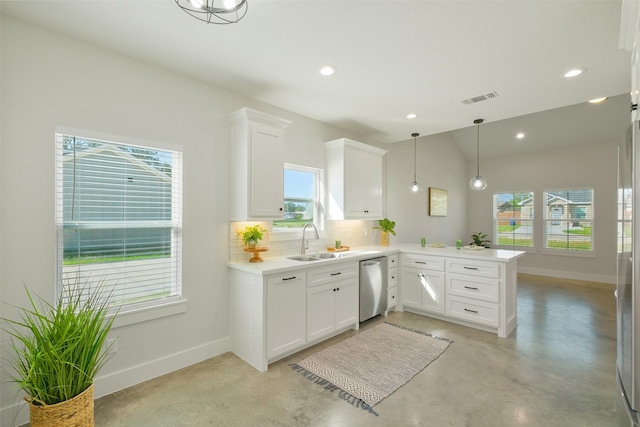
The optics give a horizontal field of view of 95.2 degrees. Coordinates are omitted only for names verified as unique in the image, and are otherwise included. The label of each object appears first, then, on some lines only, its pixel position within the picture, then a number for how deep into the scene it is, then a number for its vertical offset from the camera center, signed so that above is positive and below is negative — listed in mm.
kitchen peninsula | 2742 -908
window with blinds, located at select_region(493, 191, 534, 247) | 7089 -81
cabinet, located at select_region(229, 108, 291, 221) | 2939 +517
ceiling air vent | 3143 +1305
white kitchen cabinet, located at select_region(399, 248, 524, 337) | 3438 -945
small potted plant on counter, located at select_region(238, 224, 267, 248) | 3076 -226
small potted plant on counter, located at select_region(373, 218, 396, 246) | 4840 -222
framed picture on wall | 6508 +305
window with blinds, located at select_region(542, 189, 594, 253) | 6340 -111
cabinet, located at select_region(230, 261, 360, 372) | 2689 -967
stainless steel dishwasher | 3709 -955
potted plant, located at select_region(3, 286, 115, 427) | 1461 -811
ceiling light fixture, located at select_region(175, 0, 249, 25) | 1470 +1292
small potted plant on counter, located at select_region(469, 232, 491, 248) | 7068 -630
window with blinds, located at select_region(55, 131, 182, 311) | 2197 -35
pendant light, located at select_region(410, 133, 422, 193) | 5918 +1195
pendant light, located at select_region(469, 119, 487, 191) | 4281 +468
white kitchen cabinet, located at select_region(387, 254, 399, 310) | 4156 -953
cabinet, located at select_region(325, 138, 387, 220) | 4043 +512
